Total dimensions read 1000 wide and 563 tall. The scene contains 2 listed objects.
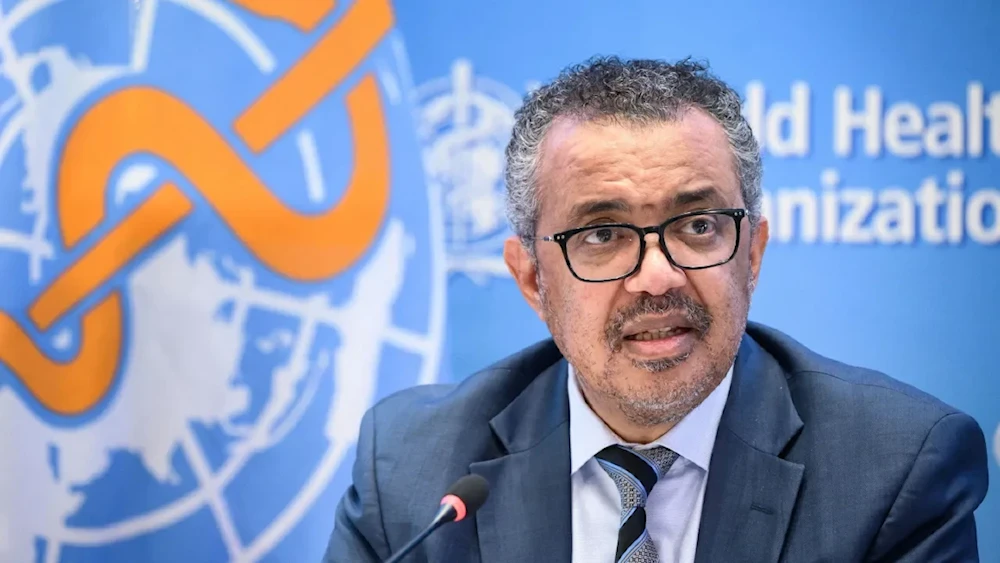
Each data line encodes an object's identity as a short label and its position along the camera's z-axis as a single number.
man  2.67
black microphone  2.60
